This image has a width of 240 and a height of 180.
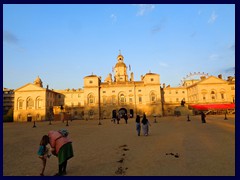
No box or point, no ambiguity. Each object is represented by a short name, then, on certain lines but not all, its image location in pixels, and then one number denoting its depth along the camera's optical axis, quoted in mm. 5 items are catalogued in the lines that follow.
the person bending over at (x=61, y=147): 6500
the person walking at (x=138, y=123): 16139
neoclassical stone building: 57219
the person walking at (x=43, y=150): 6691
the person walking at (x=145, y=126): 15691
